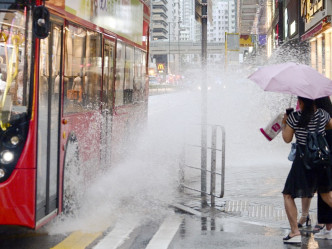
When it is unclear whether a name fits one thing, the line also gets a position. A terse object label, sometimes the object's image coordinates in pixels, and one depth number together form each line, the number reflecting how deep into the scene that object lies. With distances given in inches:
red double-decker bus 252.8
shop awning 896.2
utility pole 409.7
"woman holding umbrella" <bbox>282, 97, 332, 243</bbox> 275.4
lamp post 4707.2
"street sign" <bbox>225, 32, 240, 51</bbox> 2150.6
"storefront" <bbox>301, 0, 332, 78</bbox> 853.8
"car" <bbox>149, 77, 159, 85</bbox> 4414.6
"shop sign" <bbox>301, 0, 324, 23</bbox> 894.2
